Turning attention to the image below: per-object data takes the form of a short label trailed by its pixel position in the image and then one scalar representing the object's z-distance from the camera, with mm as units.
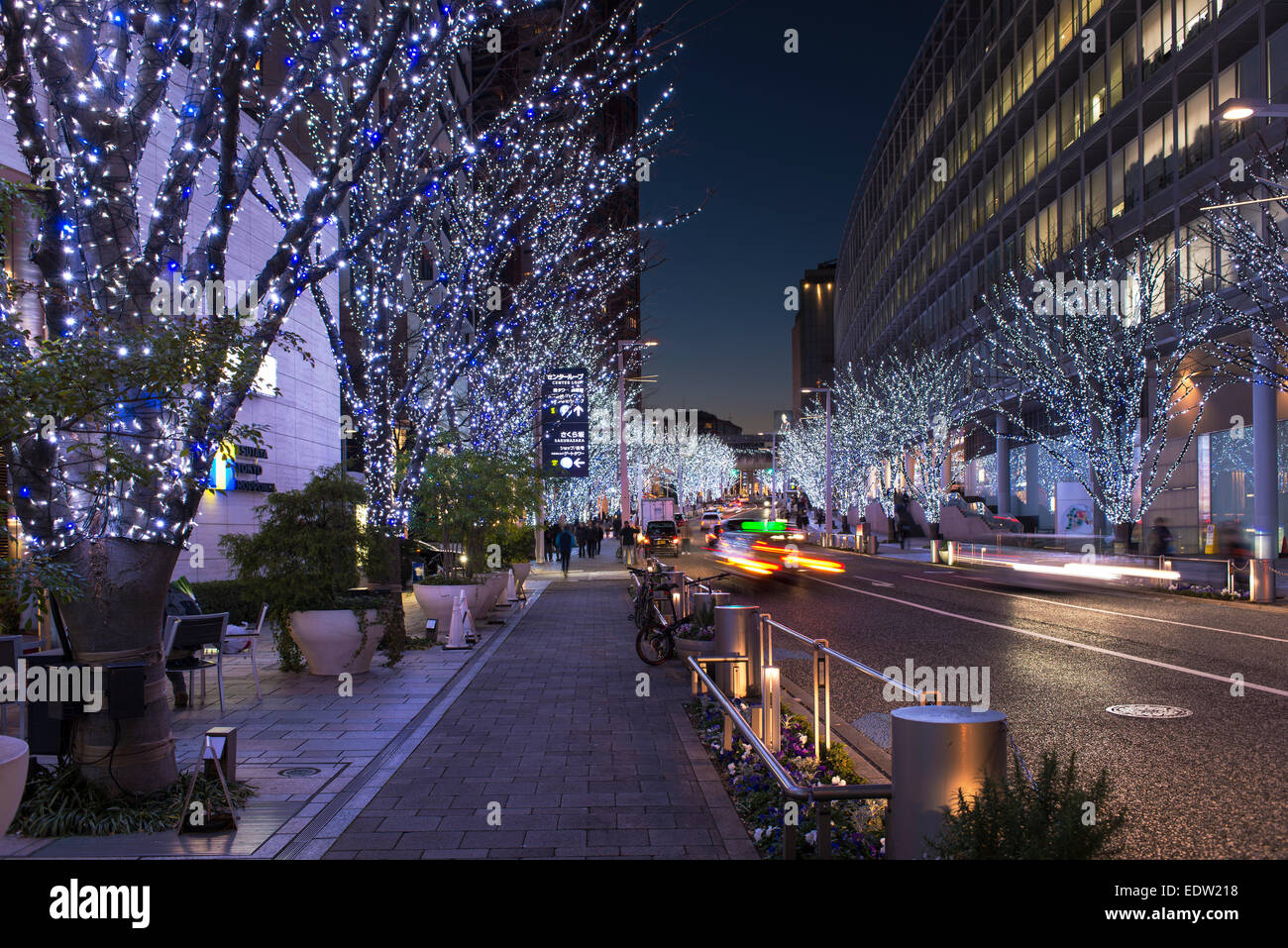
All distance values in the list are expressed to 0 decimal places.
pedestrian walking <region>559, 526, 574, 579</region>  31578
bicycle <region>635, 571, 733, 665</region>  12680
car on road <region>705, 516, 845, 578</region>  30594
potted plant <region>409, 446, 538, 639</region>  17828
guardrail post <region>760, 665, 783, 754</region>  6969
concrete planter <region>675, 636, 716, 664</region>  12172
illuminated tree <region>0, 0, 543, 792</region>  5973
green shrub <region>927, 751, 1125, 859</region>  3746
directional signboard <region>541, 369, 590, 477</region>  27156
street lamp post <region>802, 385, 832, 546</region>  52978
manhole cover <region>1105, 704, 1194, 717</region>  8836
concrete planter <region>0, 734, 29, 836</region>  4152
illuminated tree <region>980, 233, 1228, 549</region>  28578
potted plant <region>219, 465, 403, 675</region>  11312
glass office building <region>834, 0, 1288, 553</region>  29109
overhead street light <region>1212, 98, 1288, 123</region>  12602
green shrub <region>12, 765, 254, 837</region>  5727
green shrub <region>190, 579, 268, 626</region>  15859
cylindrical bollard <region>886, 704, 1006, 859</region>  4090
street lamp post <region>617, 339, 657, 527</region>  37594
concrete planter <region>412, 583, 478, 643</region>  16500
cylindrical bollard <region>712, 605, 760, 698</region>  9672
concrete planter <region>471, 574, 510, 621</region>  17734
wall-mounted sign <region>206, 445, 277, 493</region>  18750
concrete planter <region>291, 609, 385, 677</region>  11492
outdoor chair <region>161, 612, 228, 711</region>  9391
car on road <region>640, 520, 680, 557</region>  43406
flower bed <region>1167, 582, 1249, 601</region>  20178
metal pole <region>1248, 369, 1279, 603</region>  27422
